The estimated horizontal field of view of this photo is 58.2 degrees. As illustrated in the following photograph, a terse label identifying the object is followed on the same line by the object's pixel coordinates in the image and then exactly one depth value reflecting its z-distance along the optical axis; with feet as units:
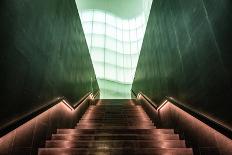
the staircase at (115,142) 11.97
